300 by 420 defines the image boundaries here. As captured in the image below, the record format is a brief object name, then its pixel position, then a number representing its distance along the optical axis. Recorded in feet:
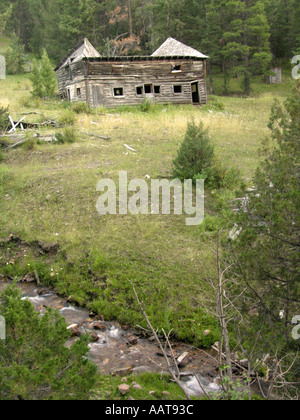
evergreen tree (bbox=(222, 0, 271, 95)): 103.71
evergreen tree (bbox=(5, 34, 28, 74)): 133.28
